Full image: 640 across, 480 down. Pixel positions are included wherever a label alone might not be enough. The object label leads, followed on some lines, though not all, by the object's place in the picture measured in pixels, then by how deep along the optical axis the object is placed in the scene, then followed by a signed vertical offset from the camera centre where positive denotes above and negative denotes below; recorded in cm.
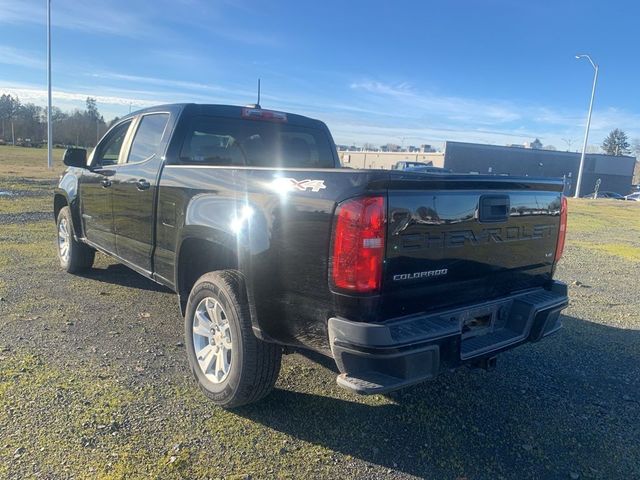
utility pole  3097 +333
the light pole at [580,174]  3272 +83
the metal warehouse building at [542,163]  6369 +266
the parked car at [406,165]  3063 +55
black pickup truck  245 -52
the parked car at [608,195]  5103 -64
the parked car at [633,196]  4772 -52
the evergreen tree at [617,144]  11231 +1007
